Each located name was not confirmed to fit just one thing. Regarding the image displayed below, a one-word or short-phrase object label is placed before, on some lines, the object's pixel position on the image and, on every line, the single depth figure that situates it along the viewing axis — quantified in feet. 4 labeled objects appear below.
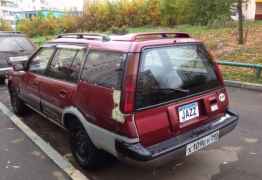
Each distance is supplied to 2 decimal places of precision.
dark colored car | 22.89
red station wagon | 7.65
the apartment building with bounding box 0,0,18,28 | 166.62
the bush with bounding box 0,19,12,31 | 87.92
